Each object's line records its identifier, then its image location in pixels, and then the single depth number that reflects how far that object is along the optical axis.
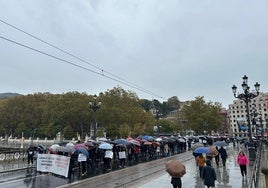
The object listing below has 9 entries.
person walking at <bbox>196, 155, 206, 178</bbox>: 9.65
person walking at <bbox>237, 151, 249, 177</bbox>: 9.56
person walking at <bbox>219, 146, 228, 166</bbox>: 12.99
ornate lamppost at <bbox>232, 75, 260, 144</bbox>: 13.89
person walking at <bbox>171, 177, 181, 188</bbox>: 6.63
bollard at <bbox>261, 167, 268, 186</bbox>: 6.63
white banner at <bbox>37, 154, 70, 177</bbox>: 10.97
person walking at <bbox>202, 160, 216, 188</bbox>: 6.73
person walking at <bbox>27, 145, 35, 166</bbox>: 14.23
